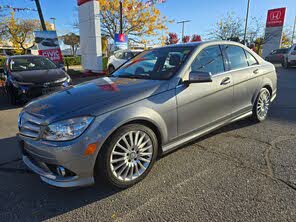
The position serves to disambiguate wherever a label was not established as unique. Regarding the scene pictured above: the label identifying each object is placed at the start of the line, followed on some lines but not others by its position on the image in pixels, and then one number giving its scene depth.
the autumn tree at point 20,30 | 30.74
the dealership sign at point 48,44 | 12.02
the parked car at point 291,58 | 15.33
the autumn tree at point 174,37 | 42.39
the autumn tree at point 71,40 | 46.80
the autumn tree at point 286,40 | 45.99
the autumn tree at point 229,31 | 30.50
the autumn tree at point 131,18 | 24.42
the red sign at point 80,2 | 13.23
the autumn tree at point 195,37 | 42.10
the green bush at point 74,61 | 26.59
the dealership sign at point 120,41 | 14.37
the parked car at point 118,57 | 12.43
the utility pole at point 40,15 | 14.15
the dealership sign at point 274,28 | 29.42
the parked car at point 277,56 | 20.37
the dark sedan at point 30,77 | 5.88
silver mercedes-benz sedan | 2.18
